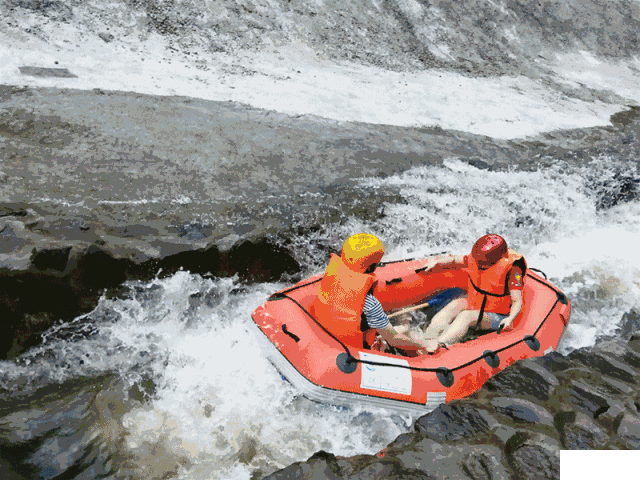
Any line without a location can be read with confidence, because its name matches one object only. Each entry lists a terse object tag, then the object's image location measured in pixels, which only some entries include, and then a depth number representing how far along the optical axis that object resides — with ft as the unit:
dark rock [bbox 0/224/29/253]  12.24
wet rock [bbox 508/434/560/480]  8.12
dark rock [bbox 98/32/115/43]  26.71
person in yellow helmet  11.25
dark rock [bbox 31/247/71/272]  12.11
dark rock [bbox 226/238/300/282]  15.23
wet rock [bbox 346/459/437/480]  8.34
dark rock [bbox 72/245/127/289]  12.73
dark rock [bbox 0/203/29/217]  13.45
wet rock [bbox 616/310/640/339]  15.67
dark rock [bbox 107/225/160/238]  14.02
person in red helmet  13.16
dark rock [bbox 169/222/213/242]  14.82
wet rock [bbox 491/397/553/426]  9.43
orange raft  11.27
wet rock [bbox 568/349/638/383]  10.80
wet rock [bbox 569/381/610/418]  9.57
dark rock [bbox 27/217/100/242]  13.14
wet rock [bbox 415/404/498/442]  9.37
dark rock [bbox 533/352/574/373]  11.39
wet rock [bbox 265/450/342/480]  8.66
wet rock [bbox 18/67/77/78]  22.09
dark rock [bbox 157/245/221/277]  13.99
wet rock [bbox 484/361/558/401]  10.46
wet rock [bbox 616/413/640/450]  8.57
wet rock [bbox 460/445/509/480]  8.22
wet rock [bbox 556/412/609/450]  8.65
